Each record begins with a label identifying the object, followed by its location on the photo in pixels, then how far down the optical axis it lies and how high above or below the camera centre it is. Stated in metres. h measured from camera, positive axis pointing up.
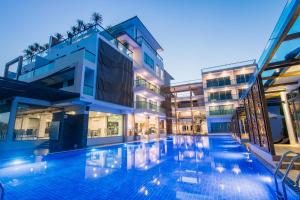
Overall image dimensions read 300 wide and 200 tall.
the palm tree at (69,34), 17.83 +11.09
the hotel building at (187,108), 31.88 +4.00
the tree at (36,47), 24.36 +13.00
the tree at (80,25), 18.60 +12.44
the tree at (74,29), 18.57 +11.93
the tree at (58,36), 21.45 +12.91
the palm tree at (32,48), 24.30 +12.82
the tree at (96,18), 16.83 +12.02
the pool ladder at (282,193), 2.68 -1.35
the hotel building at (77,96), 11.28 +2.56
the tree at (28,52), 24.25 +12.17
